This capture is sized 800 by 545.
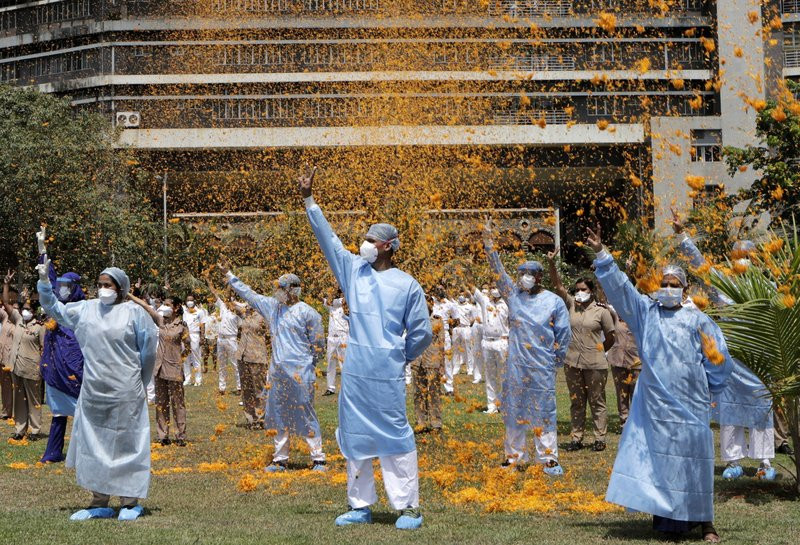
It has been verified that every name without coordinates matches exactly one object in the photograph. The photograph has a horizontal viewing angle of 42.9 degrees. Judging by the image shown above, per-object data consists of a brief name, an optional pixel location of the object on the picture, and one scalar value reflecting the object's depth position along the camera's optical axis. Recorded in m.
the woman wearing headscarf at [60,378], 11.00
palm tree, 8.77
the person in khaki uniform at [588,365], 12.76
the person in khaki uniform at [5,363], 16.16
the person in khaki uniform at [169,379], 13.53
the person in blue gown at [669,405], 7.30
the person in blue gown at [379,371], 7.76
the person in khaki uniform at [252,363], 14.98
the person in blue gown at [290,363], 11.22
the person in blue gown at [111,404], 8.28
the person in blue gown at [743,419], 10.16
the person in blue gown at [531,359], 10.95
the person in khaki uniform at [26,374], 14.43
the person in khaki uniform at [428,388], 14.55
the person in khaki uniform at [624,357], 13.88
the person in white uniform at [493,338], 18.34
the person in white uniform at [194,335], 23.80
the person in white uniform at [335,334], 21.27
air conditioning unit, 54.78
